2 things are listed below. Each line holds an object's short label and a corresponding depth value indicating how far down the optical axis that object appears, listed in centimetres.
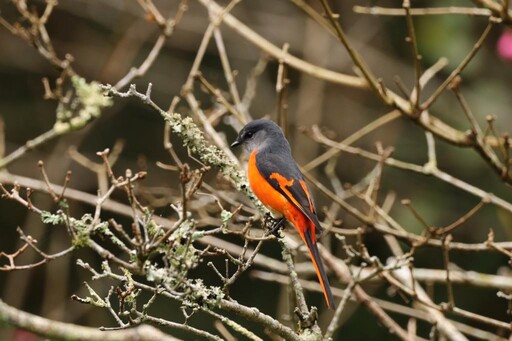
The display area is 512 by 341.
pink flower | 1177
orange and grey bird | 748
